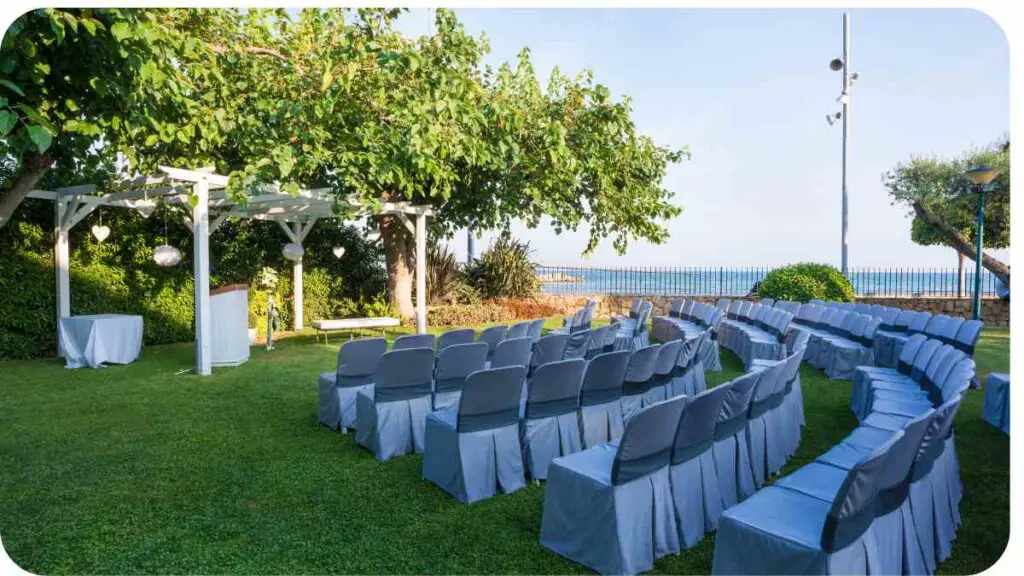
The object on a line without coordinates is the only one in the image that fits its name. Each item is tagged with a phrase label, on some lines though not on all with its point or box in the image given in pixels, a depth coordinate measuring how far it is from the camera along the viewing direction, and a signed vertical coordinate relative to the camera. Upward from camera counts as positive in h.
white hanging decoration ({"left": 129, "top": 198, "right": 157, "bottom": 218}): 9.52 +1.09
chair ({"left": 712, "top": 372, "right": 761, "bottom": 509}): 3.49 -1.03
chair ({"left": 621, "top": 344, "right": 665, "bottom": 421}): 4.74 -0.83
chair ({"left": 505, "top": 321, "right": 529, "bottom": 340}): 6.50 -0.61
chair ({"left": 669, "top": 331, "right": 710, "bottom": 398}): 5.77 -0.98
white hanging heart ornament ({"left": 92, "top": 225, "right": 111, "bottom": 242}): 9.64 +0.67
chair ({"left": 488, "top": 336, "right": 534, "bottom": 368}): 5.11 -0.68
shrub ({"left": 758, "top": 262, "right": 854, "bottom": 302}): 13.02 -0.23
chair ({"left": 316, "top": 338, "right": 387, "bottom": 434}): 5.21 -0.93
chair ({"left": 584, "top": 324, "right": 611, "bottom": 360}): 6.73 -0.76
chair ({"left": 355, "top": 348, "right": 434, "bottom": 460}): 4.59 -1.02
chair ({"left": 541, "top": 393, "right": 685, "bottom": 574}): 2.83 -1.12
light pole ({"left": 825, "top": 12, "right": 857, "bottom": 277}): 15.16 +4.42
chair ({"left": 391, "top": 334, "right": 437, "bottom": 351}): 5.71 -0.64
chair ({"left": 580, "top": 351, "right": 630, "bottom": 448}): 4.36 -0.92
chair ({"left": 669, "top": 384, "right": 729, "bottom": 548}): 3.10 -1.05
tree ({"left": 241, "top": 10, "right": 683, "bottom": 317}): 7.45 +2.07
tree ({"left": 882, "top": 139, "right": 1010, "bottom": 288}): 17.34 +2.14
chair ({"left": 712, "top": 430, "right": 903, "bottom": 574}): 2.28 -1.03
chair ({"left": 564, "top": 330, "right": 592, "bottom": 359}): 6.46 -0.77
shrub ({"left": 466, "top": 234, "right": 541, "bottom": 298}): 15.98 +0.10
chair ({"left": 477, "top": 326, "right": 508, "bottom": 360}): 6.26 -0.63
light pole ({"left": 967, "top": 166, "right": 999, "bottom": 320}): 9.44 +1.42
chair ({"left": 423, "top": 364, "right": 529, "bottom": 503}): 3.73 -1.07
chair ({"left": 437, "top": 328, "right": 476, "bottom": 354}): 5.77 -0.61
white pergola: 8.34 +1.15
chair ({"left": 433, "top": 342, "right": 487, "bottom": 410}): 4.81 -0.77
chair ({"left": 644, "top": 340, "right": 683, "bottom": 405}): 5.11 -0.84
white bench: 10.69 -0.90
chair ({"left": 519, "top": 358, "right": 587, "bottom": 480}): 4.02 -0.96
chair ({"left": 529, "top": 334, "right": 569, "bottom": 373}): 5.68 -0.71
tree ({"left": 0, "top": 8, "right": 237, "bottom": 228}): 3.17 +1.19
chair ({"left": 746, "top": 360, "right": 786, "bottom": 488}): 3.89 -0.99
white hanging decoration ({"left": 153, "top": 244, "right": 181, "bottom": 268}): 8.95 +0.28
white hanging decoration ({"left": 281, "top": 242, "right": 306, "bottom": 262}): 11.62 +0.43
